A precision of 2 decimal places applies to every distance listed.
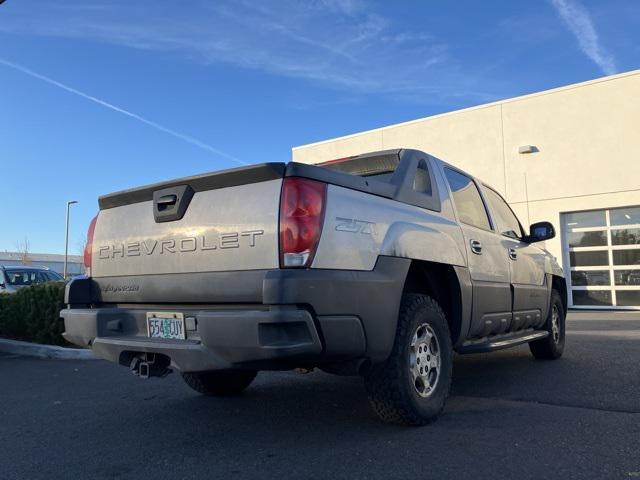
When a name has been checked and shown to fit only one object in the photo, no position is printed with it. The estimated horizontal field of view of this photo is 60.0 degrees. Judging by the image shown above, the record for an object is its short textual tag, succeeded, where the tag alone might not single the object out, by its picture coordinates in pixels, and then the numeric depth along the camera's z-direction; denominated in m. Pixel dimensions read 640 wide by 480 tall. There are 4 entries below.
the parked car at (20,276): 14.47
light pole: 40.34
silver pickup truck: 3.01
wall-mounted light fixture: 16.70
